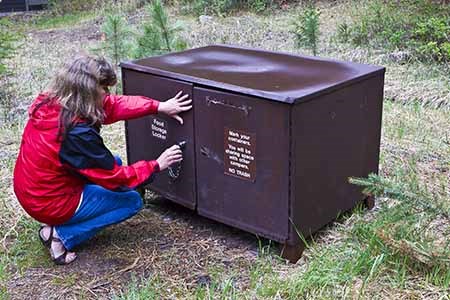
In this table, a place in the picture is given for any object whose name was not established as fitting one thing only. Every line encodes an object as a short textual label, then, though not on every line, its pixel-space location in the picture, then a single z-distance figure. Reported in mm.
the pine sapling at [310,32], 7102
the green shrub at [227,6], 12375
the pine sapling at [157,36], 6344
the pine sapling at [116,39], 6608
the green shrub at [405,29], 7422
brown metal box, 3133
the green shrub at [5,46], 6348
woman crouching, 3168
